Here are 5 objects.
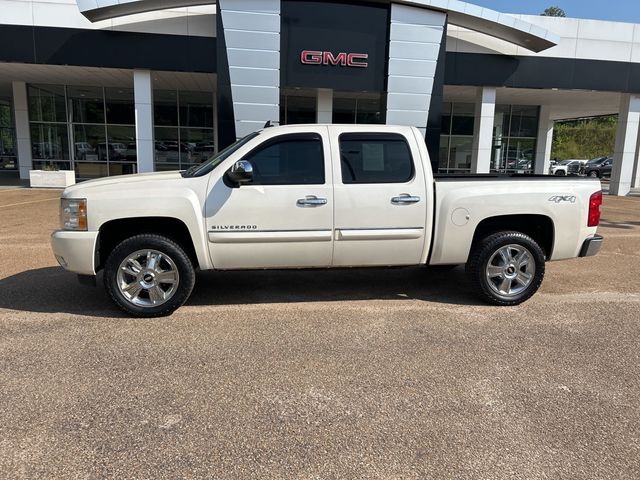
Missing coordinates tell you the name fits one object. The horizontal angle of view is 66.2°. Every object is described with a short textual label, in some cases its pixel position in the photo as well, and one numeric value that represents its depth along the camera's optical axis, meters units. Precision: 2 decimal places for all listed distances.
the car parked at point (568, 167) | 36.20
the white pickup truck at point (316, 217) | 4.81
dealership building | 13.52
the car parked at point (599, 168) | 35.47
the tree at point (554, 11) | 86.59
